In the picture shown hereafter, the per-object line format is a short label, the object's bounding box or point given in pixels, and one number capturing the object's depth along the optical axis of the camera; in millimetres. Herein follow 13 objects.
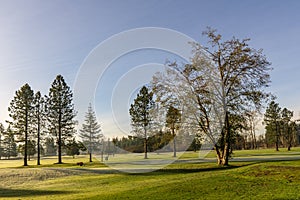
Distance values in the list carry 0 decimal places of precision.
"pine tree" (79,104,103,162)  55219
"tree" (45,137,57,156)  101250
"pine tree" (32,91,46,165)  50625
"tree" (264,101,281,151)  64875
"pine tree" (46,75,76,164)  50219
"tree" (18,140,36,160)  49875
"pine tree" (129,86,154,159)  41156
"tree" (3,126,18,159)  97256
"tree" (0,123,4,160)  92312
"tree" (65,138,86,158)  51462
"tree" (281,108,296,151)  66812
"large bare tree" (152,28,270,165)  26203
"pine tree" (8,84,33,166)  48312
